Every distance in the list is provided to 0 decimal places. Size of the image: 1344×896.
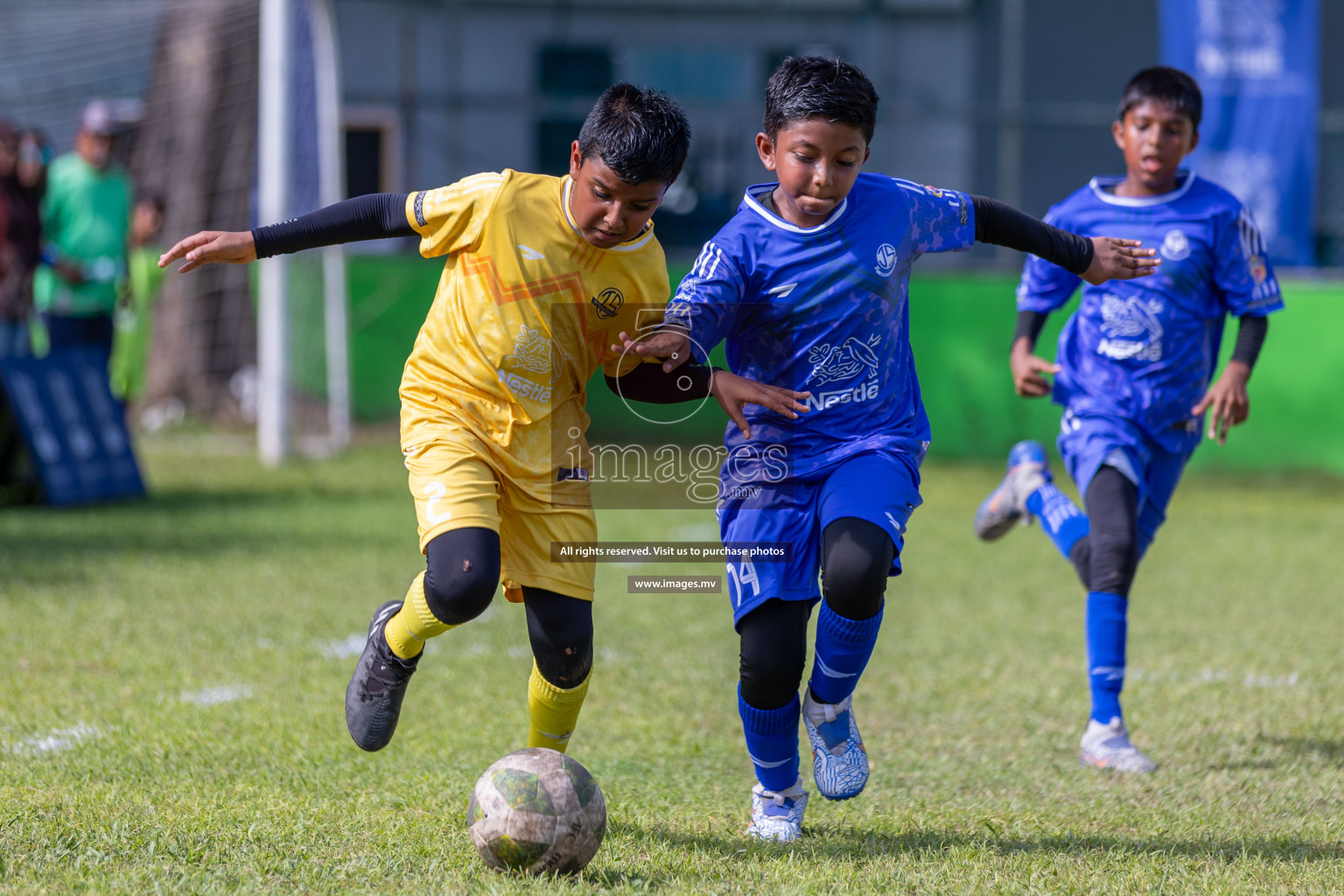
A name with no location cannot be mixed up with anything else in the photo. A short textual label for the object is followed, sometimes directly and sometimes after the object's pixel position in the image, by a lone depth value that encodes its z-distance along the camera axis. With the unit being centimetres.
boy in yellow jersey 706
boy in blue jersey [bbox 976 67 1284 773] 917
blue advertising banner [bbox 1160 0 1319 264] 2334
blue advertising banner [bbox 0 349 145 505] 1784
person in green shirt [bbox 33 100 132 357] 1941
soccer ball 628
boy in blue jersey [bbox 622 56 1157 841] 681
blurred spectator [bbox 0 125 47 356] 1914
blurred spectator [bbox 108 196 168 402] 2727
